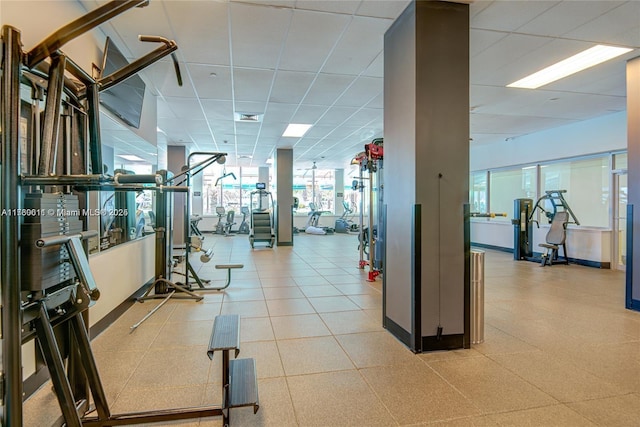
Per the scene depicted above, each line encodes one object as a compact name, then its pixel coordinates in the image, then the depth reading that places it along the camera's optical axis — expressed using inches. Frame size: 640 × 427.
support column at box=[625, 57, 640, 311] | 162.1
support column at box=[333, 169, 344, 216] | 668.1
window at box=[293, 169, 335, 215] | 686.5
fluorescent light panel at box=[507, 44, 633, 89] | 159.8
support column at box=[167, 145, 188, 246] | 386.9
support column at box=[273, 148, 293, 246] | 418.9
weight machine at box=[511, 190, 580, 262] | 314.2
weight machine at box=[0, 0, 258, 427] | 51.9
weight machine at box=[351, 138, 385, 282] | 227.3
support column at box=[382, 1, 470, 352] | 115.4
